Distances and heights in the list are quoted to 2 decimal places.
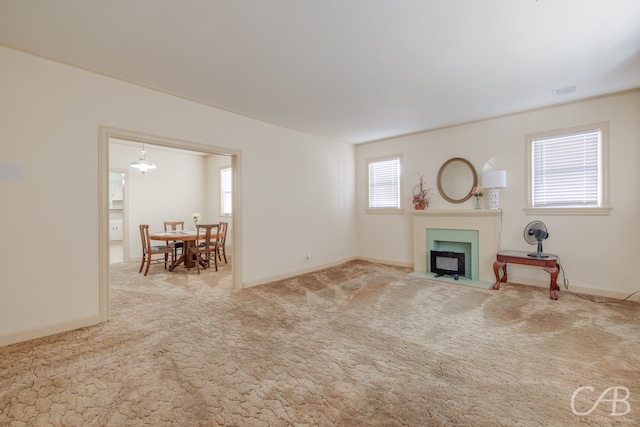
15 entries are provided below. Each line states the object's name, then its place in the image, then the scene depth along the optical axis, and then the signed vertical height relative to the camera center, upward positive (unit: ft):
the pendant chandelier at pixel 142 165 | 18.89 +3.09
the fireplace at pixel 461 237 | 15.21 -1.55
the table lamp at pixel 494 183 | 14.39 +1.39
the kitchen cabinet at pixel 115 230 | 31.24 -2.11
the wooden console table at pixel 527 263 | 12.45 -2.41
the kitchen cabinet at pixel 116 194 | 32.60 +2.02
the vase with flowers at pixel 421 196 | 17.98 +0.94
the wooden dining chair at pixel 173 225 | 22.50 -1.20
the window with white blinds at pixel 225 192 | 24.00 +1.64
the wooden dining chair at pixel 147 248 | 17.39 -2.40
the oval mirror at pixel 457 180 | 16.39 +1.84
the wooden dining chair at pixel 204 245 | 18.07 -2.32
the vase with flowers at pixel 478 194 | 15.64 +0.91
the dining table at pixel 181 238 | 17.58 -1.67
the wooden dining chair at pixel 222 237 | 19.88 -1.82
